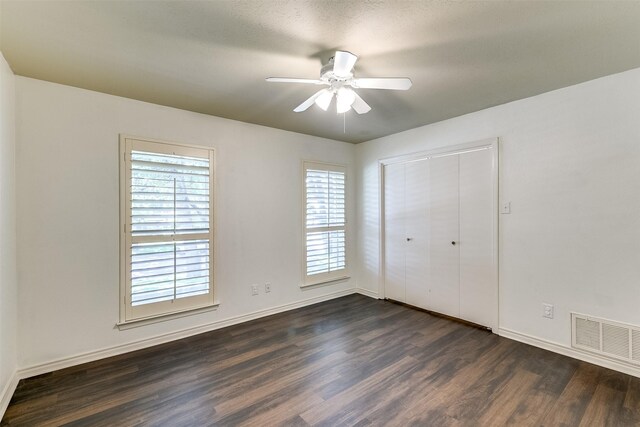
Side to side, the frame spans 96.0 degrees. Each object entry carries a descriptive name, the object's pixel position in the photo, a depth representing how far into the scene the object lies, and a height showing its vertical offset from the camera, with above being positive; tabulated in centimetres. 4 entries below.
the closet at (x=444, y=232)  309 -22
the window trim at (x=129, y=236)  261 -22
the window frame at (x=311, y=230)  390 -26
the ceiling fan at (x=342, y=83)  174 +88
